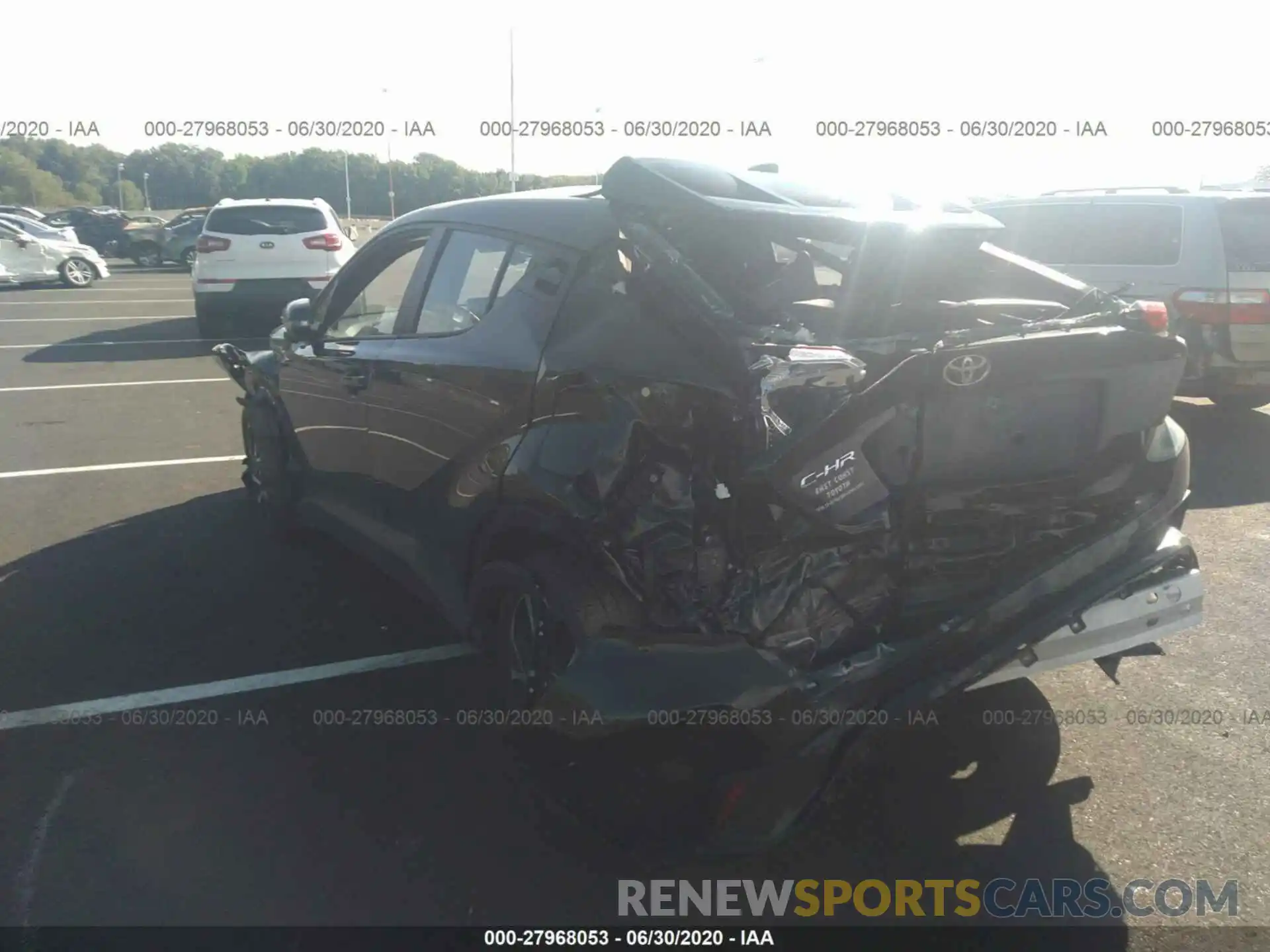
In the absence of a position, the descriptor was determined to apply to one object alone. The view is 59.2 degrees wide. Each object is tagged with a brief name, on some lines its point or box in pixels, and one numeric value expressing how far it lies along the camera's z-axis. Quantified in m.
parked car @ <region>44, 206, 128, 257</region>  35.06
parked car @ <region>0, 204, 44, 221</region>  31.63
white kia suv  14.36
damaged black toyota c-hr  2.99
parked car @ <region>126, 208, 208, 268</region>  31.78
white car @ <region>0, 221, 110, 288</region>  23.78
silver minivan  8.32
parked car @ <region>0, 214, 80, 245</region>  24.73
